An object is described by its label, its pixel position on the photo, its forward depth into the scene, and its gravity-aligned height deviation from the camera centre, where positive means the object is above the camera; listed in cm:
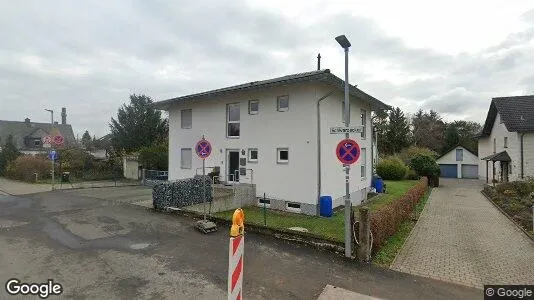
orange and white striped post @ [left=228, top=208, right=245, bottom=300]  393 -129
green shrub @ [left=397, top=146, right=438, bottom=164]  4386 +6
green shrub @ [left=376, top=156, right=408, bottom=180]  3309 -170
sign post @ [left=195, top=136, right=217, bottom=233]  1012 -222
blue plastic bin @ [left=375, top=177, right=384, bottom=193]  2228 -221
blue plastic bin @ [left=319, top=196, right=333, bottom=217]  1399 -229
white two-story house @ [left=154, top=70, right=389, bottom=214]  1426 +89
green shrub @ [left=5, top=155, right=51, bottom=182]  2734 -120
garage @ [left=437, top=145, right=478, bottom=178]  4744 -159
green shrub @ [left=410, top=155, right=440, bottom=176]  3391 -141
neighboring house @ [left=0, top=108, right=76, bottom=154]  4748 +312
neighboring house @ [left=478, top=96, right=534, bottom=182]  2653 +135
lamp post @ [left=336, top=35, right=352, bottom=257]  794 -41
